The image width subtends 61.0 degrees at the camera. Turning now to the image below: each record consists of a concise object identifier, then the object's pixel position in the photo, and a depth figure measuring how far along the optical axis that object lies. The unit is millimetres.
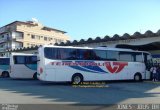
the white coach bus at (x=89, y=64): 9021
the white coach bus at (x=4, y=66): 14977
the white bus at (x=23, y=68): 12504
